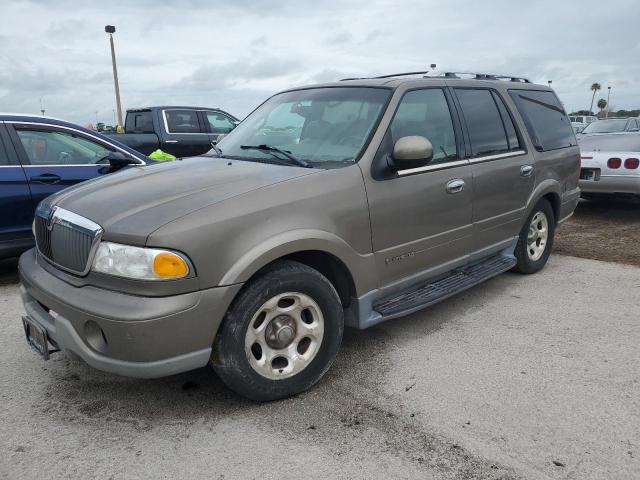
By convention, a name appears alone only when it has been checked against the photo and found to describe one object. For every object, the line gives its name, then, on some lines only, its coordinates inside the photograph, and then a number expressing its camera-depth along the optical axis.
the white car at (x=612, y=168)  7.93
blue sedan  5.08
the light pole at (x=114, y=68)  18.86
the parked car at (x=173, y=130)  11.12
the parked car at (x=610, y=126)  11.59
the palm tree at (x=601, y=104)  80.16
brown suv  2.58
